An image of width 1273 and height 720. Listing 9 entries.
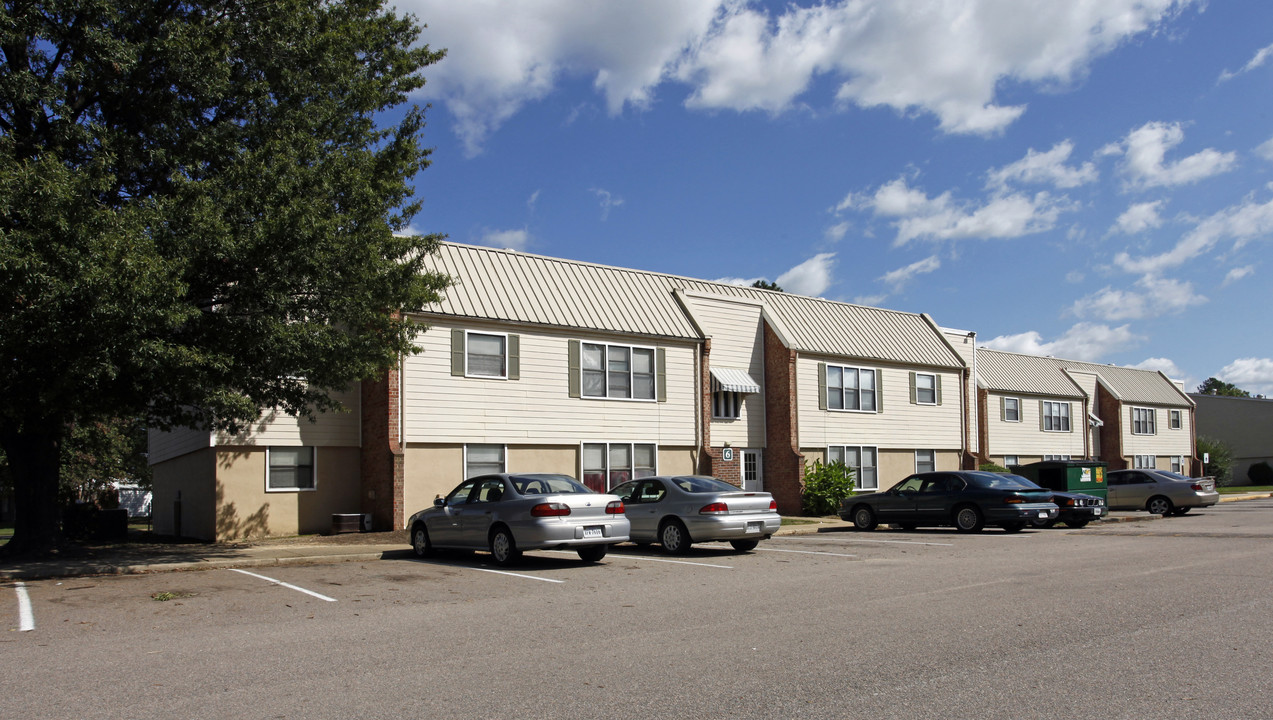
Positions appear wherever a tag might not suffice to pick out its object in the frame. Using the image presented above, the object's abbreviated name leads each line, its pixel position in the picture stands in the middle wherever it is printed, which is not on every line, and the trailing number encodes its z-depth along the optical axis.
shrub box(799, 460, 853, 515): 27.45
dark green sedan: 20.61
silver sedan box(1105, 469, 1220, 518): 27.34
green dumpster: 24.05
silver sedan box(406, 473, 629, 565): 14.16
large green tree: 12.62
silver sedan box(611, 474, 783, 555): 16.09
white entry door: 29.19
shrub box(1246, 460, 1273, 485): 59.97
